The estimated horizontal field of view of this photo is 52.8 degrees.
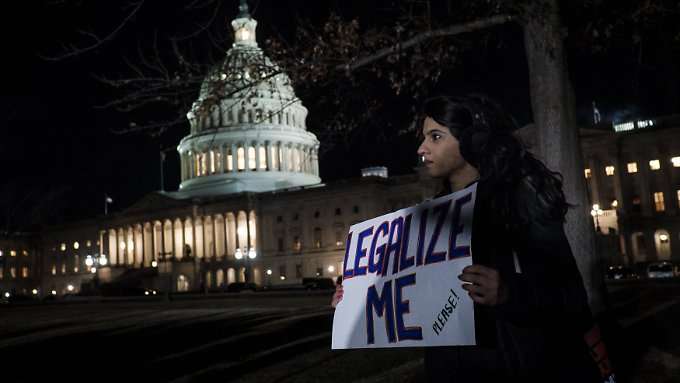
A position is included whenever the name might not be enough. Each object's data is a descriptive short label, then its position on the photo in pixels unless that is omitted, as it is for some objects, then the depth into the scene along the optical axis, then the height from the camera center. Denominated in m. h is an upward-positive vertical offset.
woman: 2.75 -0.07
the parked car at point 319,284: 61.72 -0.78
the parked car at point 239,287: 66.19 -0.65
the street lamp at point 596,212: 57.22 +3.99
